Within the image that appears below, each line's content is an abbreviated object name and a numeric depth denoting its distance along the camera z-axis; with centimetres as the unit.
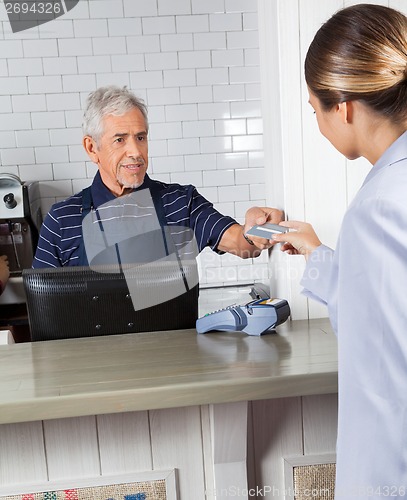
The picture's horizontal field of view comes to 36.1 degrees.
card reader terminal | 143
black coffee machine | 308
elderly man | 250
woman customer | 82
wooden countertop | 111
